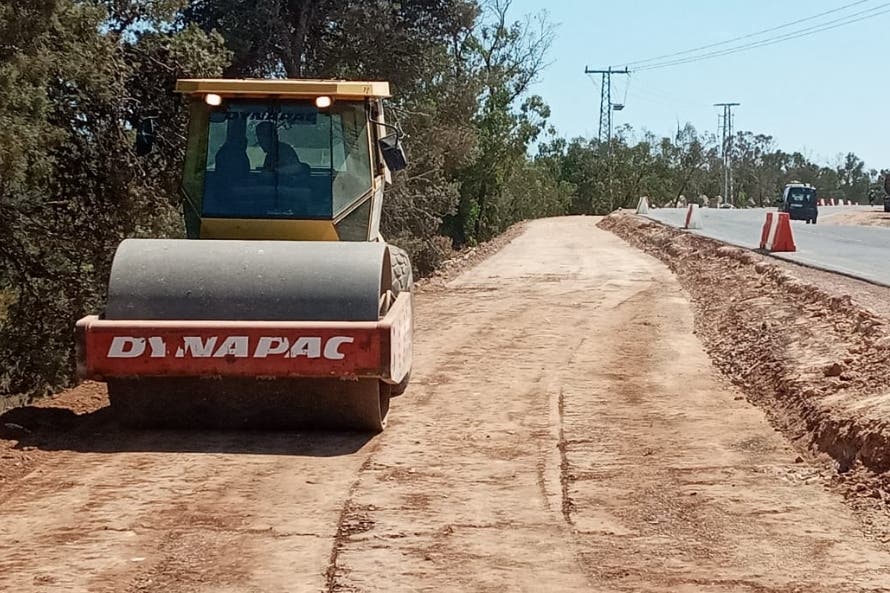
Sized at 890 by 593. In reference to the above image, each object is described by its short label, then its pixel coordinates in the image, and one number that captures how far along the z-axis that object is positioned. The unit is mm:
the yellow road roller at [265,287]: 7383
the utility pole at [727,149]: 93612
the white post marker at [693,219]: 34547
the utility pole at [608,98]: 74938
